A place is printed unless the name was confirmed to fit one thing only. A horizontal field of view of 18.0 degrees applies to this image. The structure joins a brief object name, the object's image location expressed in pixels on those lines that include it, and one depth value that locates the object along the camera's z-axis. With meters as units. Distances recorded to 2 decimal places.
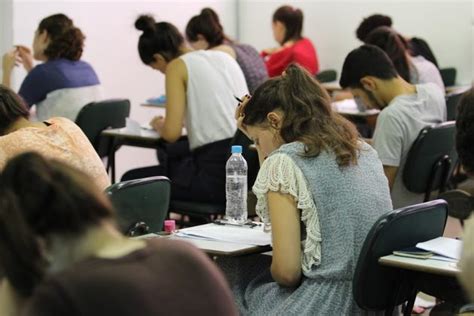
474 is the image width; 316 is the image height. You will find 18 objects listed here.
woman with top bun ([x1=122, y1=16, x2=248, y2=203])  7.97
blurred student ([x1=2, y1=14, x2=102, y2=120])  8.90
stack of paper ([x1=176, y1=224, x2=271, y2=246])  5.18
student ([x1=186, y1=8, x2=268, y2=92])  9.69
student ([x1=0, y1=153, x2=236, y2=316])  2.56
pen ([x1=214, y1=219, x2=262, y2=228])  5.66
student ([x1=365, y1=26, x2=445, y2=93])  8.63
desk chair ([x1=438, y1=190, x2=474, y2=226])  7.37
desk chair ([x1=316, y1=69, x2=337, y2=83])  12.96
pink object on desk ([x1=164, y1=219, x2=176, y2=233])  5.41
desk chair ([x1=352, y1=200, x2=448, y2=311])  4.52
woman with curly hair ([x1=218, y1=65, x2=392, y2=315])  4.65
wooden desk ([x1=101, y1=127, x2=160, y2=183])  8.52
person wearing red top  12.26
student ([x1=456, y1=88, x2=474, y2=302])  4.26
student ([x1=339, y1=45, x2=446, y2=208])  7.11
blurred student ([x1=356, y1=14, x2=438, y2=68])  10.97
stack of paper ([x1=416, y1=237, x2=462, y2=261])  4.65
